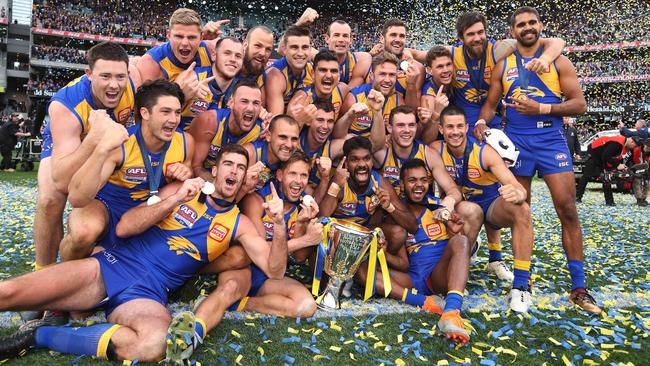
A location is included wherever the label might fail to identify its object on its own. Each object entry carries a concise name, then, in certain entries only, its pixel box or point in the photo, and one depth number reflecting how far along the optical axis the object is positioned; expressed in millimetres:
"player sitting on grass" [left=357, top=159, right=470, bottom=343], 3909
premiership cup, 3982
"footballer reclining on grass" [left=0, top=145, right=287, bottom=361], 2832
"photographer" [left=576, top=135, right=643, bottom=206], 11473
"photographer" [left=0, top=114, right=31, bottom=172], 15102
